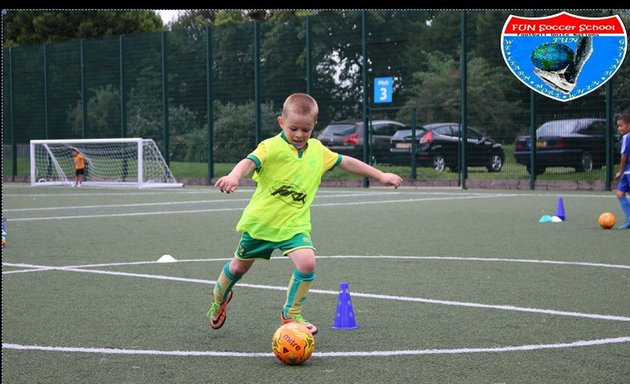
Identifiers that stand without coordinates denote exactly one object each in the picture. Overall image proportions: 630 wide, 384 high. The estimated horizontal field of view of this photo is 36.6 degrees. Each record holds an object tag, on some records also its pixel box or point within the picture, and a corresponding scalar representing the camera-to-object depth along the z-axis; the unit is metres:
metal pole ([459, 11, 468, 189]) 27.44
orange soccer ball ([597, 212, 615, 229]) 13.59
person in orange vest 33.09
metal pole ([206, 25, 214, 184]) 33.09
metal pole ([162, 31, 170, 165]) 34.28
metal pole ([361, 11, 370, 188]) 29.67
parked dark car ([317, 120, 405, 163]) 29.42
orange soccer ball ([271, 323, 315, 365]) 5.29
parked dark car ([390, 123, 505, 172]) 26.97
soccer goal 33.09
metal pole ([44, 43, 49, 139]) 38.34
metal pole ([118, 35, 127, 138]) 35.78
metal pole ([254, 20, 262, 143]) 31.92
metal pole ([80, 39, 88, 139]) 37.06
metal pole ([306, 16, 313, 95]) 30.70
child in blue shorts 13.72
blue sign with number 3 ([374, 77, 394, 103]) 29.14
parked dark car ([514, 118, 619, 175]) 25.11
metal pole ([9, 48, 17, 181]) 39.44
